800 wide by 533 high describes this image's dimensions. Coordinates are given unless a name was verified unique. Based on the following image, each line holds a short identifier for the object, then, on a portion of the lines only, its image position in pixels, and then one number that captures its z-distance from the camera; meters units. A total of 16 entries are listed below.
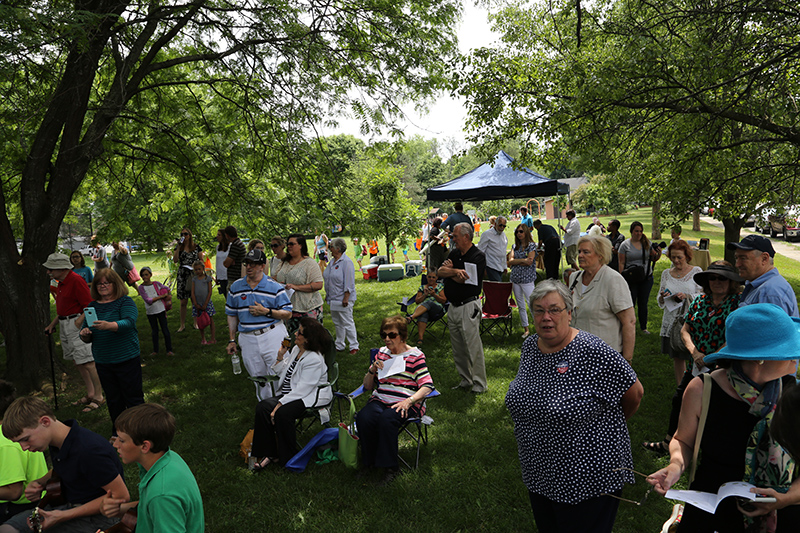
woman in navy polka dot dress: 2.22
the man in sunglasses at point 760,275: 3.26
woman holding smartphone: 4.77
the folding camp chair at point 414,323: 8.77
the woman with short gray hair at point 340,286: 7.59
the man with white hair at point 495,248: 9.45
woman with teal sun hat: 1.79
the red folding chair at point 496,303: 8.19
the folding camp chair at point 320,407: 4.73
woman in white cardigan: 4.52
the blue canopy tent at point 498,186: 11.71
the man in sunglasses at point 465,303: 5.56
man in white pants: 5.20
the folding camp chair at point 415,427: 4.33
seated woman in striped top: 4.19
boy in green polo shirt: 2.10
